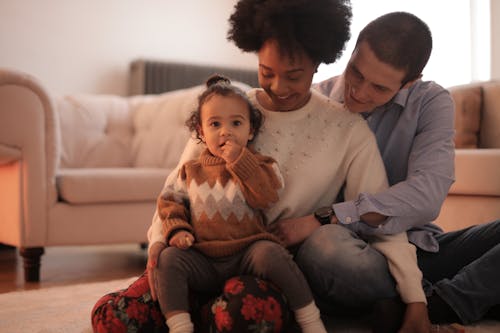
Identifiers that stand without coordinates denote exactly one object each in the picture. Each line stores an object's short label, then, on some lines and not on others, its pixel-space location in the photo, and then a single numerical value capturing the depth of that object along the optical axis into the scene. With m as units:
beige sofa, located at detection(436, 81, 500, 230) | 2.22
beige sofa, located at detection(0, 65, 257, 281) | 2.24
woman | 1.25
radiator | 4.57
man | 1.29
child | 1.17
